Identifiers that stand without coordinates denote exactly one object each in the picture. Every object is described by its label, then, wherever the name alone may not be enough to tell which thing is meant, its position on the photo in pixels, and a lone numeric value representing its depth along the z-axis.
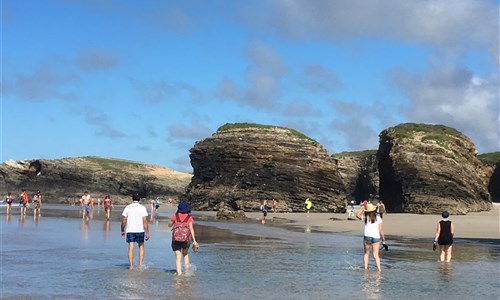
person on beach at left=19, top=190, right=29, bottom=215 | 41.24
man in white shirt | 14.16
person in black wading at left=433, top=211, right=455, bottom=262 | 16.69
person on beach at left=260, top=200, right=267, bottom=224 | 43.94
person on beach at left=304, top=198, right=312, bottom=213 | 53.99
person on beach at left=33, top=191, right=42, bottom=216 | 42.28
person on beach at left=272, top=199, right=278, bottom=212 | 56.97
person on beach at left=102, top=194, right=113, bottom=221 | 37.39
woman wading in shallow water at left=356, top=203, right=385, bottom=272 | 14.73
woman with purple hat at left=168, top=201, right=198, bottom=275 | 13.29
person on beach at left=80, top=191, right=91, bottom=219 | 38.53
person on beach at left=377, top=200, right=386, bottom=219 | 34.97
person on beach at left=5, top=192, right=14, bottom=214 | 43.69
